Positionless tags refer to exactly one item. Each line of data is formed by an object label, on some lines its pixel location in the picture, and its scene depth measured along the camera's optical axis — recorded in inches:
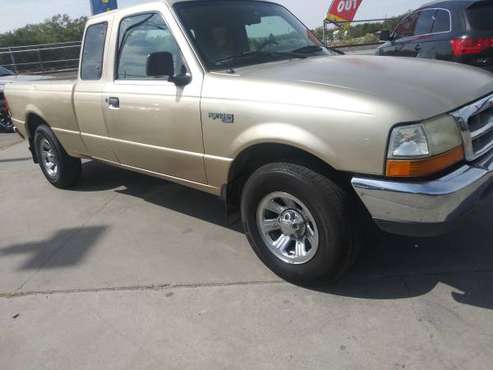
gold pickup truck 97.0
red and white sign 715.4
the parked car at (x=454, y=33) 241.4
